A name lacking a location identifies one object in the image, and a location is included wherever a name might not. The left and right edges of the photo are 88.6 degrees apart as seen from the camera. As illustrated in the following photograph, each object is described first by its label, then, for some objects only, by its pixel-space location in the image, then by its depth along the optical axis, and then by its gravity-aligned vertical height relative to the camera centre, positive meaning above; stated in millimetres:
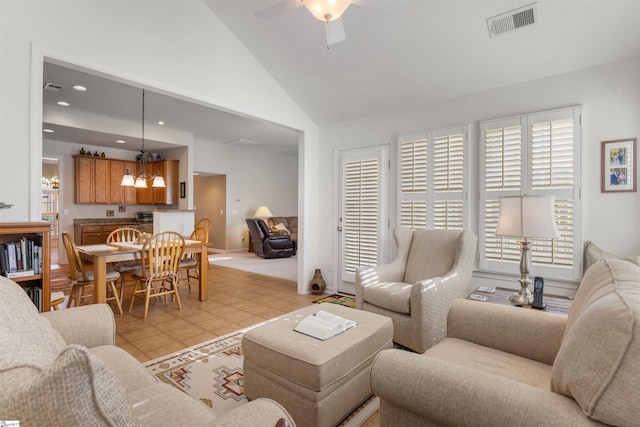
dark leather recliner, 8023 -707
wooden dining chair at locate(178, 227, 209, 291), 4398 -653
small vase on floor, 4664 -1006
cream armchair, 2654 -629
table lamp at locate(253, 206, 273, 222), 9117 -1
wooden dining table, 3465 -501
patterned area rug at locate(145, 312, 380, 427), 2013 -1180
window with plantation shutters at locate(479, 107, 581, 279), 2979 +369
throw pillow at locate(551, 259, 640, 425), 872 -411
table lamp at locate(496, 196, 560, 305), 2119 -42
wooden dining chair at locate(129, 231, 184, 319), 3697 -592
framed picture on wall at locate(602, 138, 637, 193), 2760 +436
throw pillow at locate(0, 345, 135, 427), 538 -308
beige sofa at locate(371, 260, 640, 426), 893 -563
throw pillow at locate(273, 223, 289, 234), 8766 -378
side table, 2158 -609
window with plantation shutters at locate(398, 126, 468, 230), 3637 +413
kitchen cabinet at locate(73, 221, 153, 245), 6934 -416
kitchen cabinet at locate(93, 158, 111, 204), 7059 +668
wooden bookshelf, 2168 -261
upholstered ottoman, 1655 -835
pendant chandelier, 5102 +492
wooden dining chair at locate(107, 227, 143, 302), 3988 -687
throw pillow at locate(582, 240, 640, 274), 2764 -328
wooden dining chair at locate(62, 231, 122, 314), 3434 -703
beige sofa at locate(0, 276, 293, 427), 541 -356
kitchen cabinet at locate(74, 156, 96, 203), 6812 +685
